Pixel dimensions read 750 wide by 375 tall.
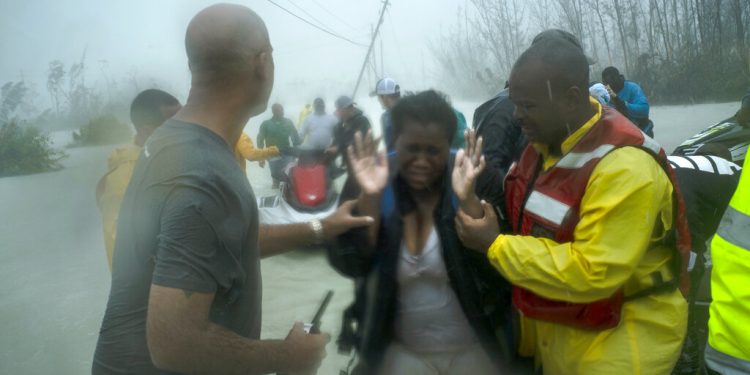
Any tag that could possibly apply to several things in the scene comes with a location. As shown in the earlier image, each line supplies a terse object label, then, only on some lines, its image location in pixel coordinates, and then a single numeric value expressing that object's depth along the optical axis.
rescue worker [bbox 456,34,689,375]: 1.64
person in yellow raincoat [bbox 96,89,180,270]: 2.75
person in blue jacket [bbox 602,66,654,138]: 5.91
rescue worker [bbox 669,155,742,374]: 2.62
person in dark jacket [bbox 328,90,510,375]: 1.93
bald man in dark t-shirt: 1.29
